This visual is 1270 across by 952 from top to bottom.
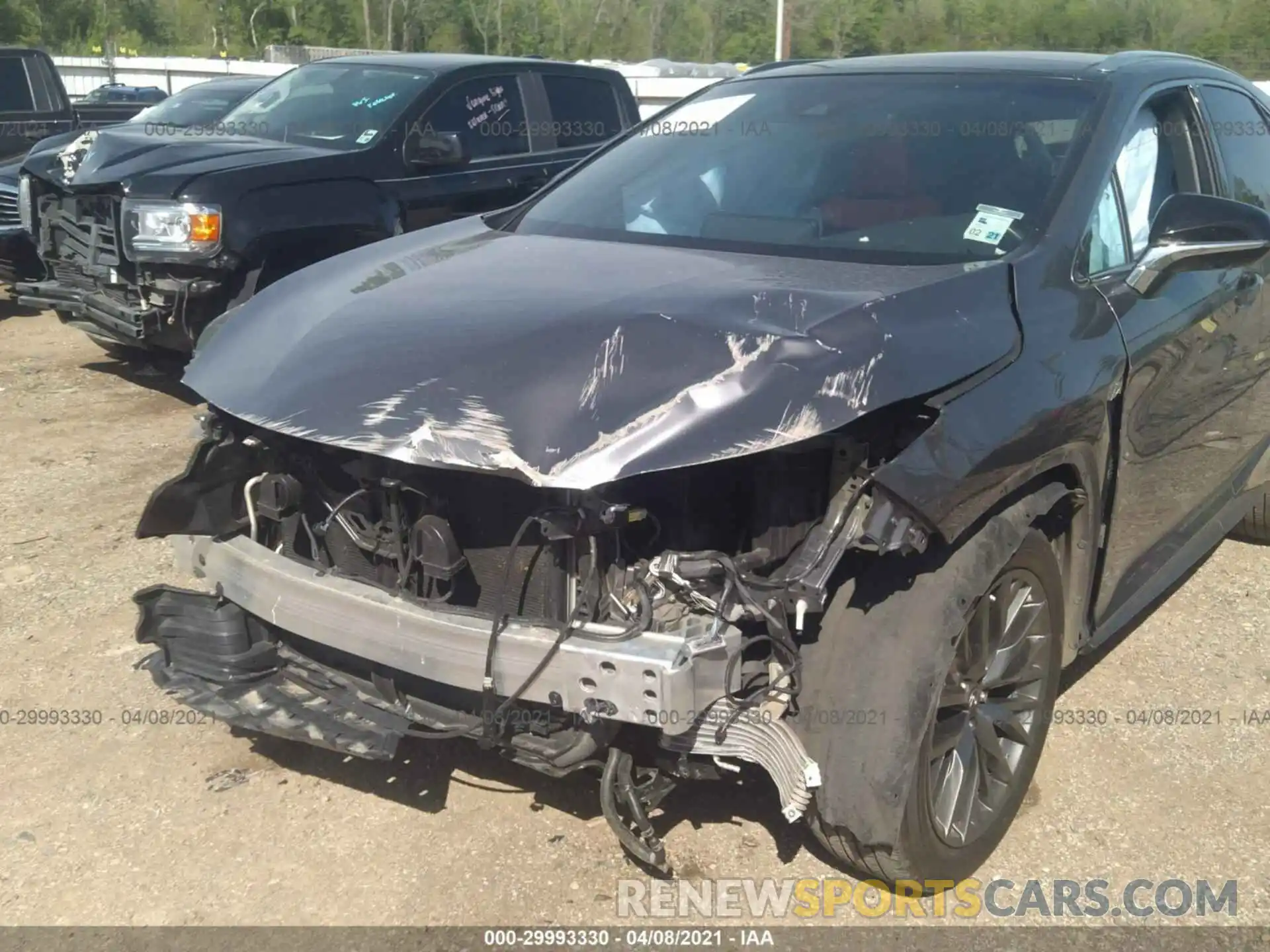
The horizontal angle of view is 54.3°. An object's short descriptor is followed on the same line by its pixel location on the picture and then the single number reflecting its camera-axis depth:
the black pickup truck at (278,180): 6.41
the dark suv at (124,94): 21.86
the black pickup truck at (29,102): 10.16
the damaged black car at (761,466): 2.50
